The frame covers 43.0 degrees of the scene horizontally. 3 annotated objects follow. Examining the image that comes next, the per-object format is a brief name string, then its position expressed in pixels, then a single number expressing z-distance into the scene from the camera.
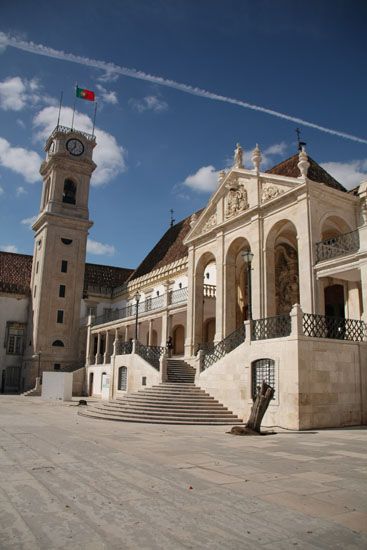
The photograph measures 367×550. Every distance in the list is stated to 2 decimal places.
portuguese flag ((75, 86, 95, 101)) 45.81
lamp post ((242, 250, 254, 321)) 18.22
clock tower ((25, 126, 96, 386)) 43.94
